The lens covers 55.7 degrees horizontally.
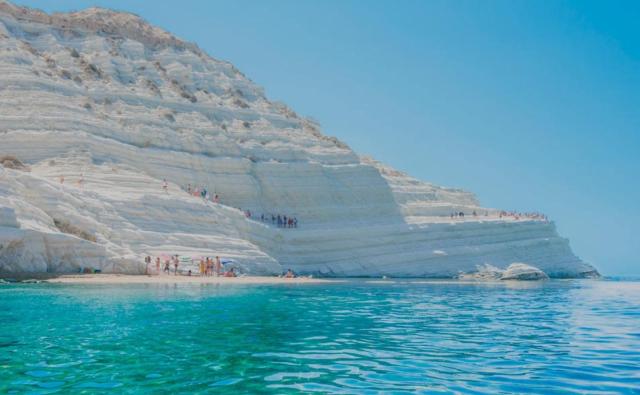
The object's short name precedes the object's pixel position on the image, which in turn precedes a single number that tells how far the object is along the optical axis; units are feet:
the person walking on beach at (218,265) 115.05
